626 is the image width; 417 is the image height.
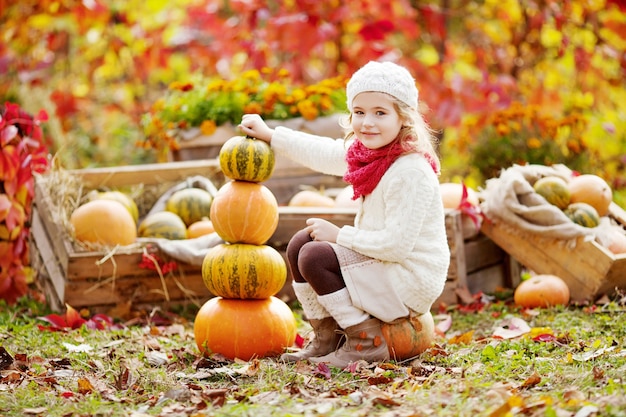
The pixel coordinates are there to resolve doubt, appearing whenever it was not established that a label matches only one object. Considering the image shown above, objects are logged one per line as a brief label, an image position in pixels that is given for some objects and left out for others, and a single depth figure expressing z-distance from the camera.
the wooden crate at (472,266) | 8.40
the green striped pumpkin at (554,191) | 8.49
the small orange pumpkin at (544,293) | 7.95
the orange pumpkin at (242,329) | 6.32
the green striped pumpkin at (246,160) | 6.37
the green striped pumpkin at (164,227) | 8.47
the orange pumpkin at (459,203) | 8.65
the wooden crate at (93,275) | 7.92
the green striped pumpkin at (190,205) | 8.82
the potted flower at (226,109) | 10.07
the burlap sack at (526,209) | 8.08
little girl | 5.95
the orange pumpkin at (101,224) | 8.07
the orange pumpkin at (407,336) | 6.14
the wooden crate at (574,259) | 7.88
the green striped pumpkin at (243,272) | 6.34
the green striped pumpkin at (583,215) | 8.25
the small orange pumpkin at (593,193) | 8.51
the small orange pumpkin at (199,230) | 8.55
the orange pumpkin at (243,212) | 6.35
